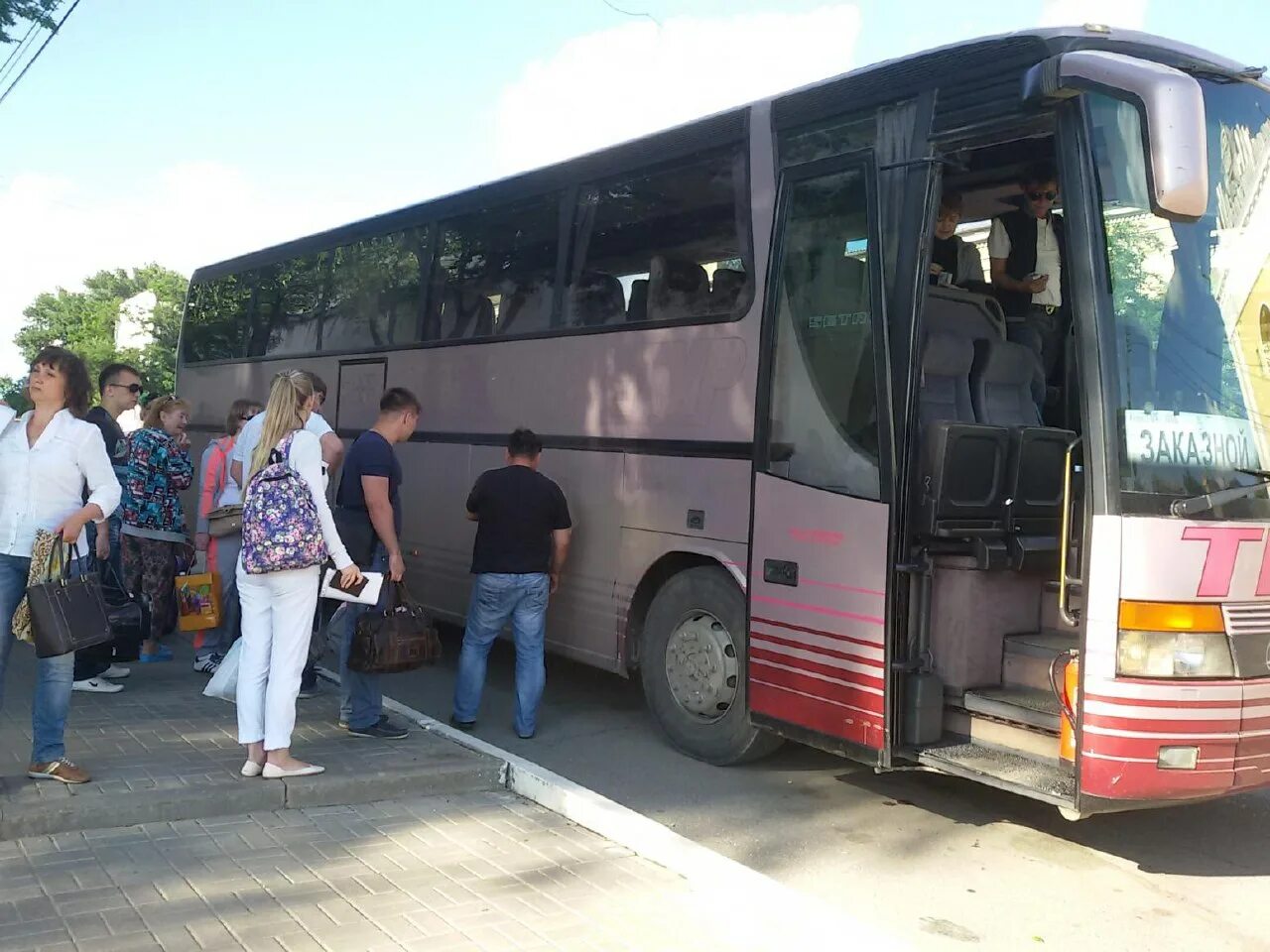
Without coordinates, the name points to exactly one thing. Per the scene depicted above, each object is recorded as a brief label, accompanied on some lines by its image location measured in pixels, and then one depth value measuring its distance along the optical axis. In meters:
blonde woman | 5.49
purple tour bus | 4.67
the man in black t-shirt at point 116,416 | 8.86
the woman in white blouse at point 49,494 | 5.24
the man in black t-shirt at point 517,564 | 7.07
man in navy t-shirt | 6.58
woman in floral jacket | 8.36
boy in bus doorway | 6.88
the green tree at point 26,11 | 15.26
